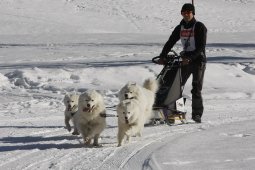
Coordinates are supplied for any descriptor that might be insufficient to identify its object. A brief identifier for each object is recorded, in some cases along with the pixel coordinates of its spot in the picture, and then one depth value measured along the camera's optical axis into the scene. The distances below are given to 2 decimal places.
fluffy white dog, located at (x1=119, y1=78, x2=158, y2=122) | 14.97
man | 16.55
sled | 16.92
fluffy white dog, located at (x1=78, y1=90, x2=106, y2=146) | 13.68
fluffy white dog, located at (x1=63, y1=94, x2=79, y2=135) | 15.77
